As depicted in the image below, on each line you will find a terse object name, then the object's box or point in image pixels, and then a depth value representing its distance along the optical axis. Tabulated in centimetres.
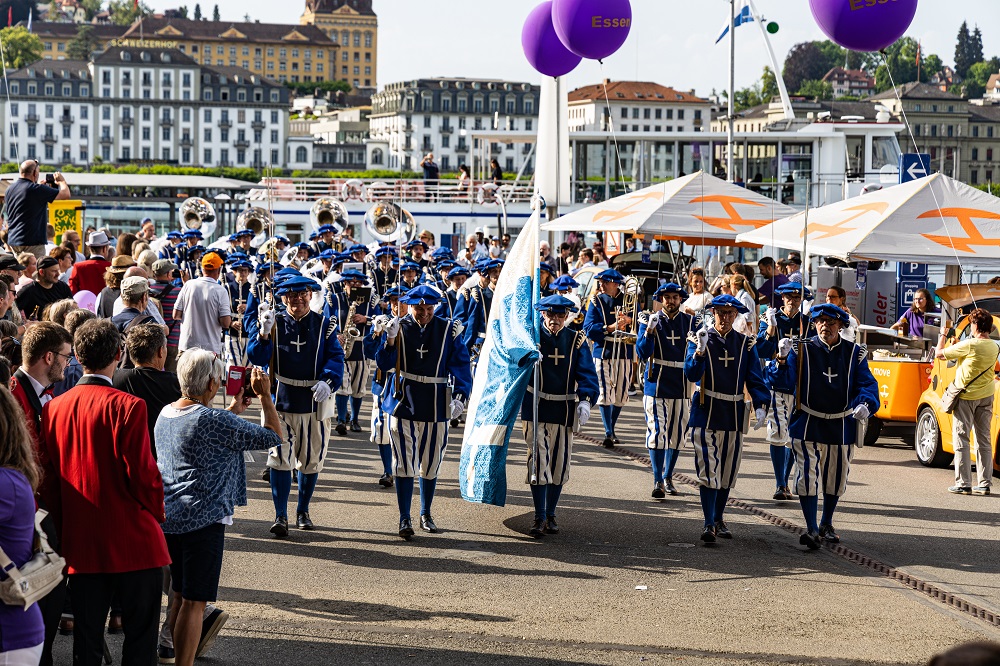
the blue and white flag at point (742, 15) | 2824
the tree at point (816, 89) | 15384
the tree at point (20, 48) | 16488
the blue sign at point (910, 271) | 2114
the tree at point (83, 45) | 17762
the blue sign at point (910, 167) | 2148
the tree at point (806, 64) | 18100
